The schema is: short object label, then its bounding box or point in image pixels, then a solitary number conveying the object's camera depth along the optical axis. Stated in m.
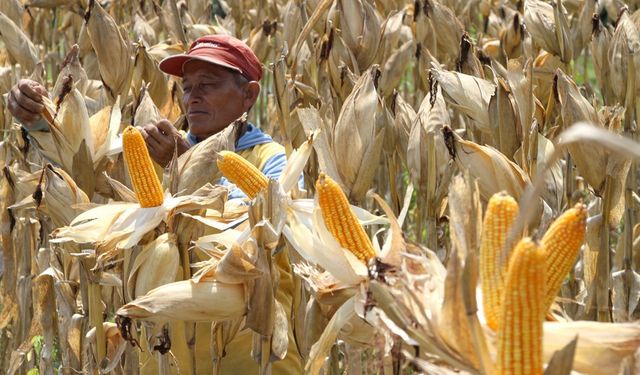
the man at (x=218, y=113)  2.80
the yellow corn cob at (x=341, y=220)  1.83
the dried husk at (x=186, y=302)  2.05
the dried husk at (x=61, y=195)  2.55
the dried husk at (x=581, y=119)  2.57
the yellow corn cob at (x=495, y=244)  1.49
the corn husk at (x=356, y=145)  2.52
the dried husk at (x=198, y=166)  2.49
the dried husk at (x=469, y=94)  2.82
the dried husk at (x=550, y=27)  3.61
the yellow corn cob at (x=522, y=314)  1.33
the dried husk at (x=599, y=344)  1.51
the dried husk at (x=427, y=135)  2.77
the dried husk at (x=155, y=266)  2.28
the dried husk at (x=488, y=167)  2.31
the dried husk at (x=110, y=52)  3.43
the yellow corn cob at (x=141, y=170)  2.31
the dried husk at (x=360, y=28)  3.76
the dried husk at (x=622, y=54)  3.08
